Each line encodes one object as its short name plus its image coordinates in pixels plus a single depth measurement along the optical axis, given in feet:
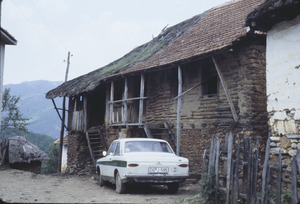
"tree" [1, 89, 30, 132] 126.82
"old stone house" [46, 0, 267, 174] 36.63
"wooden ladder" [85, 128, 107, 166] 59.36
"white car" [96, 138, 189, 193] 28.66
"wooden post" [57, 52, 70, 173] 73.32
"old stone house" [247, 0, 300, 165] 23.20
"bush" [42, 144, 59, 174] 146.40
